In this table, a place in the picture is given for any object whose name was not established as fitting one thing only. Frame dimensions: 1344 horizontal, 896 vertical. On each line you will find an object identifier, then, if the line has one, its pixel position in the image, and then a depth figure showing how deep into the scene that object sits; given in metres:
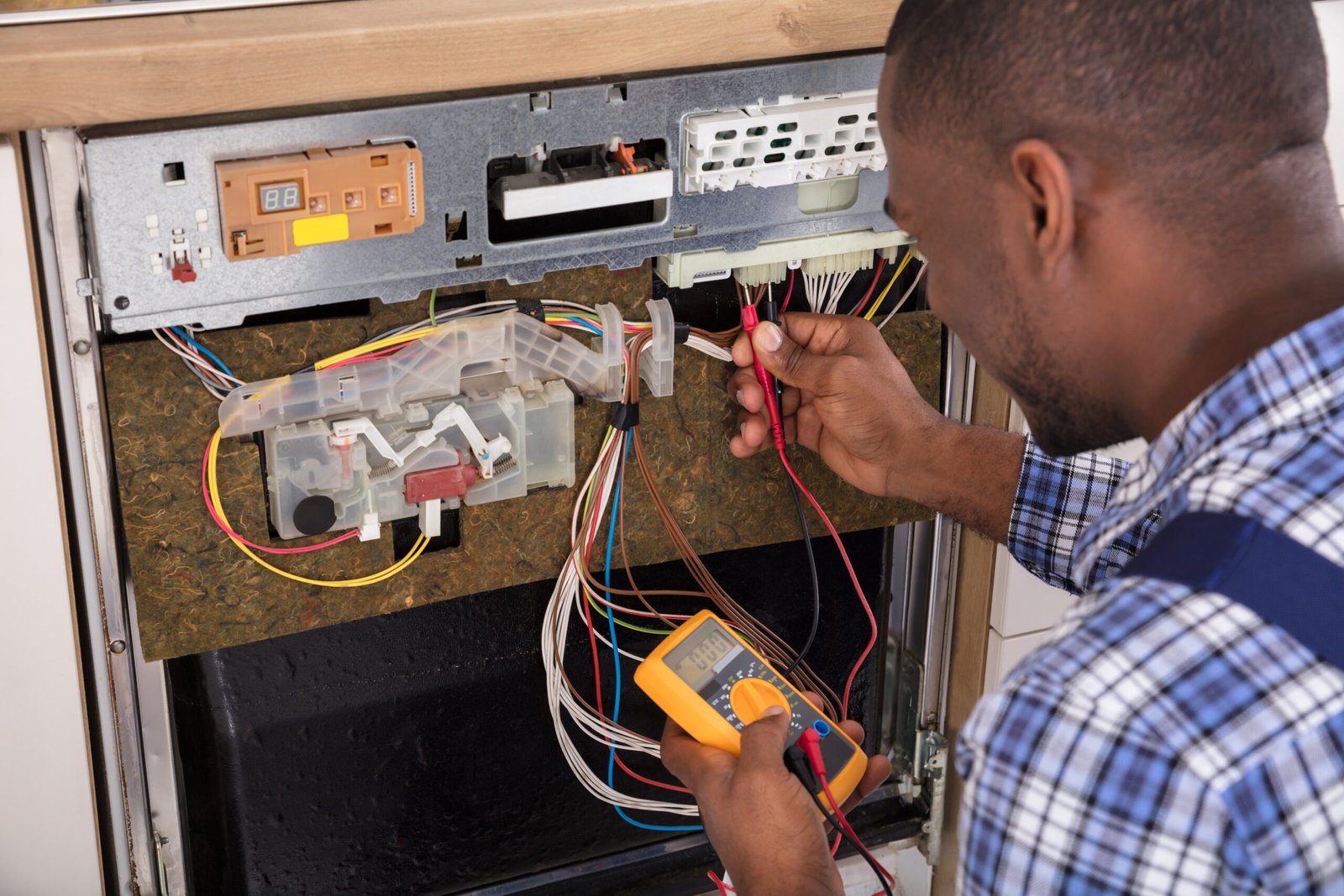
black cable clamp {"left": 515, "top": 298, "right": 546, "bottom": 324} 1.14
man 0.67
